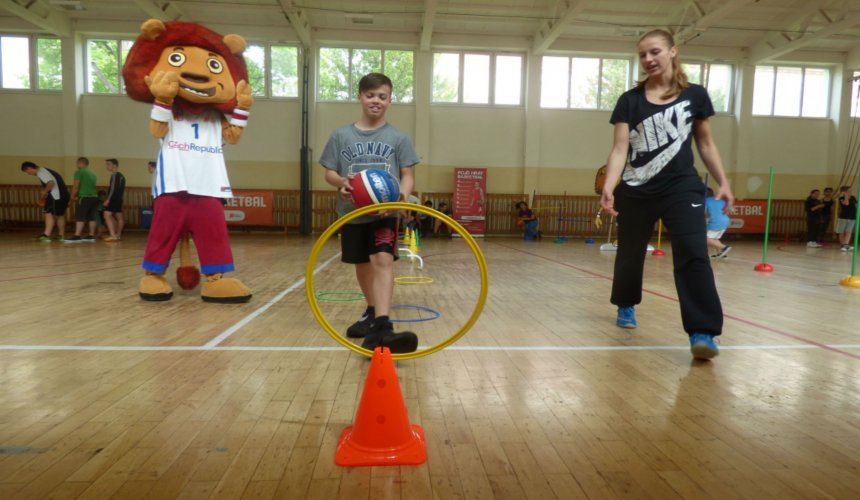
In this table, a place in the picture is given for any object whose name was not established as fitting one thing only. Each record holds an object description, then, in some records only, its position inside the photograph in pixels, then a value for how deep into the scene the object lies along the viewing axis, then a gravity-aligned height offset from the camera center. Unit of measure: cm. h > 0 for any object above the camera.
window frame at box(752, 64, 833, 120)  1861 +442
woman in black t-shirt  288 +19
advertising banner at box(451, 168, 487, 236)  1747 +0
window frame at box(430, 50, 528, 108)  1766 +407
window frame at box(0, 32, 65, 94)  1667 +380
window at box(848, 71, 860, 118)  1819 +397
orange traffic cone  166 -76
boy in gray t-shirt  292 +15
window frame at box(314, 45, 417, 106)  1745 +356
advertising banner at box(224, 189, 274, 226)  1688 -55
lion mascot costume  445 +36
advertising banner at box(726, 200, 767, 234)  1802 -39
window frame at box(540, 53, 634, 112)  1795 +436
